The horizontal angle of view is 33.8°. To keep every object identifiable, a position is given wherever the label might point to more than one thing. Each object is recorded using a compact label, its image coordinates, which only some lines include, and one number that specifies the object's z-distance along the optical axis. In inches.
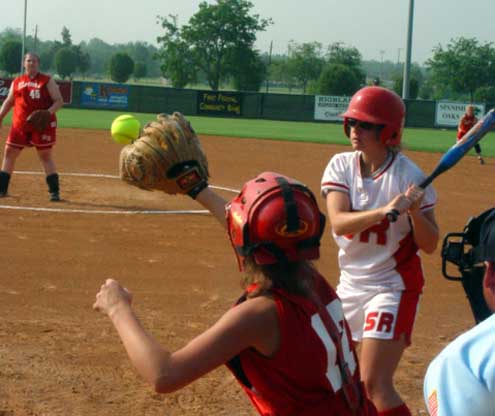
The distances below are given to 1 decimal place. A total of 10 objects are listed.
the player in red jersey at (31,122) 471.5
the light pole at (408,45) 1482.5
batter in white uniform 177.3
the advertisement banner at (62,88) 1528.1
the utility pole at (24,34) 1792.6
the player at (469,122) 843.4
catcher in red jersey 106.6
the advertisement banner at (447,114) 1557.6
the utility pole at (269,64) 2739.2
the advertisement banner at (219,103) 1587.1
